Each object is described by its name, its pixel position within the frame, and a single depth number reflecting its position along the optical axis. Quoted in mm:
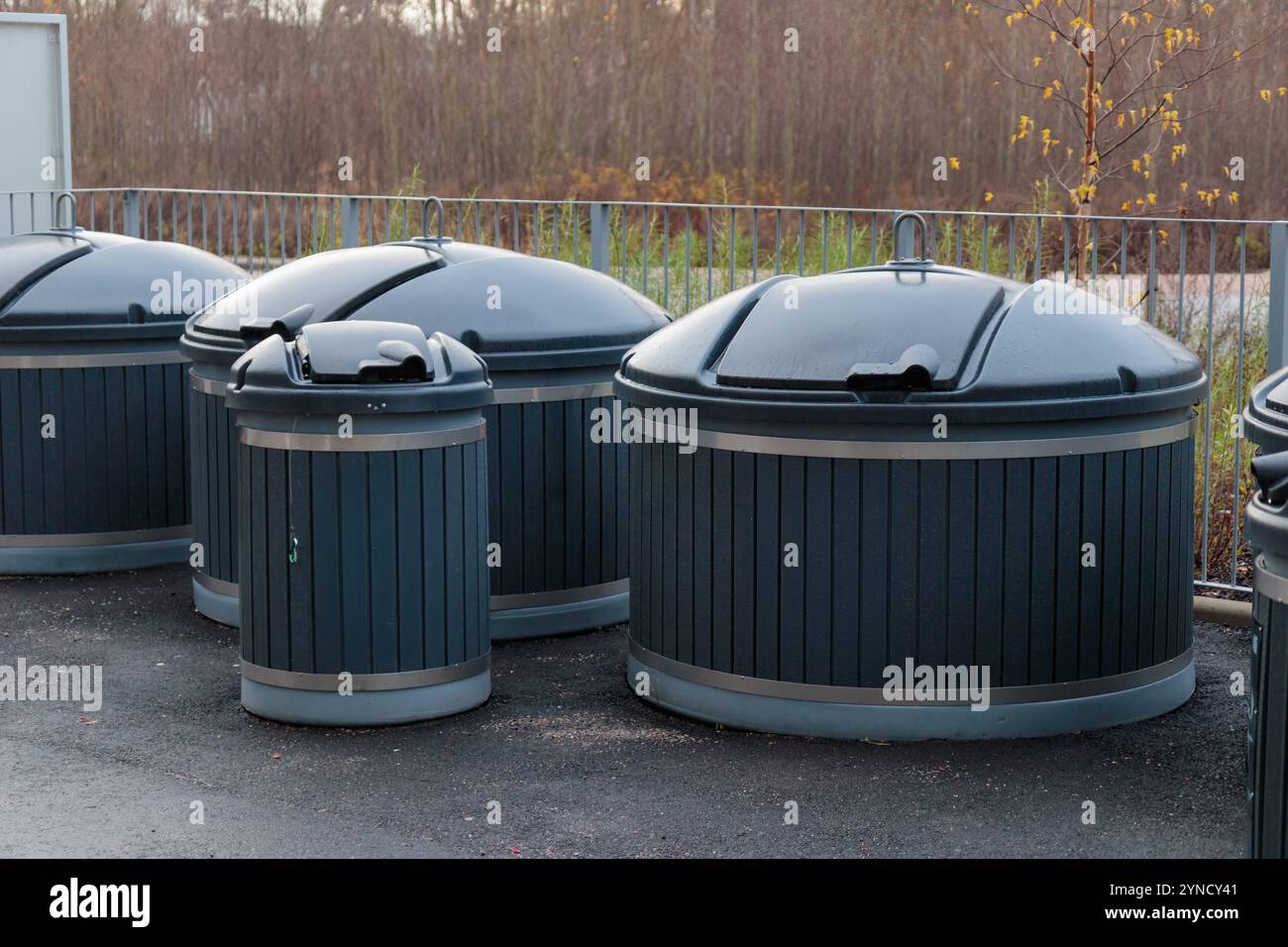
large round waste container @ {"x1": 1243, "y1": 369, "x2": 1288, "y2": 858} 3350
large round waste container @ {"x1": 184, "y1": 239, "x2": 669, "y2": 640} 6559
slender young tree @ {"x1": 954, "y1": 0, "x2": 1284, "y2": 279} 15969
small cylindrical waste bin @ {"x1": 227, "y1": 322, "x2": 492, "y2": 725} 5484
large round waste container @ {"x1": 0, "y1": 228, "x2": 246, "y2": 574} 7688
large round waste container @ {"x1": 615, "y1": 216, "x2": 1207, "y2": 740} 5242
